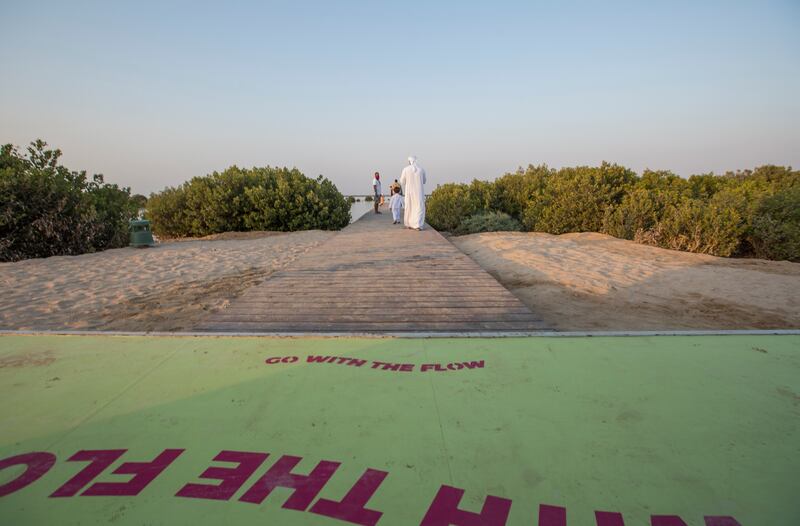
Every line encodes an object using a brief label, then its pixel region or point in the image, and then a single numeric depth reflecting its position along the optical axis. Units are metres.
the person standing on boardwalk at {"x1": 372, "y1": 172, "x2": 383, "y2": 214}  15.80
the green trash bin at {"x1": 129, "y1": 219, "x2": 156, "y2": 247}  10.13
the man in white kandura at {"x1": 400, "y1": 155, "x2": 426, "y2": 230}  10.07
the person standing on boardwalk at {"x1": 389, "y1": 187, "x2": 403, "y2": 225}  12.82
